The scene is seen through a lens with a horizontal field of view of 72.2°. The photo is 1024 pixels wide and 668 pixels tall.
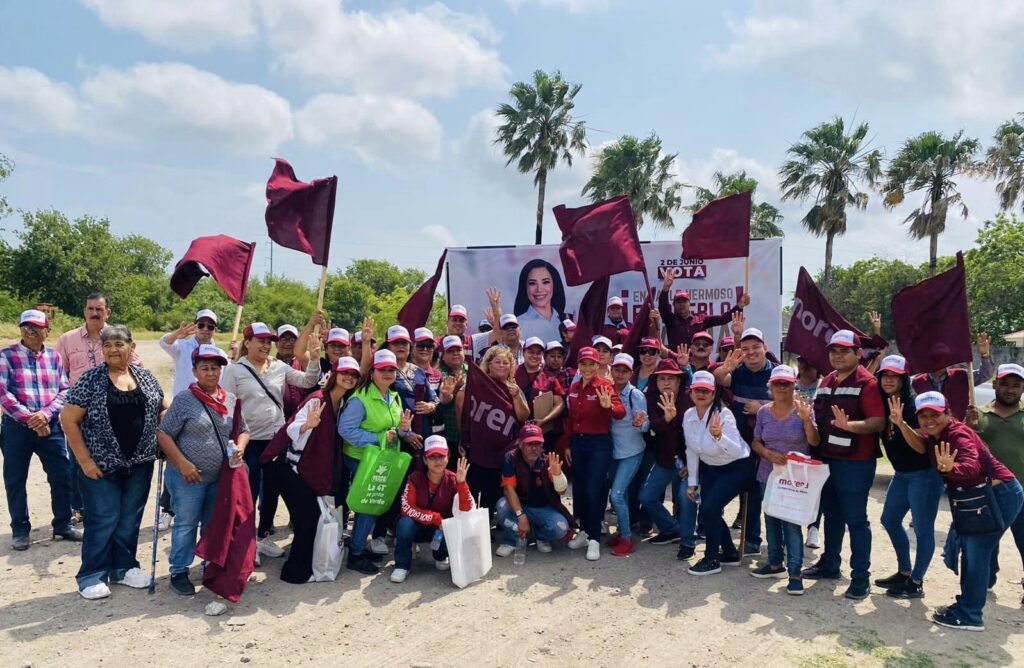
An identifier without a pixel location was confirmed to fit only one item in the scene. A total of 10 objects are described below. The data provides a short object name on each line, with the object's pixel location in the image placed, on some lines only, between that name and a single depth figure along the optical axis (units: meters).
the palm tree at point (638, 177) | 30.75
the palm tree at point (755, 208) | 32.25
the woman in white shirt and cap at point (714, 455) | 6.16
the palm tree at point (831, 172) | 31.70
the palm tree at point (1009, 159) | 29.03
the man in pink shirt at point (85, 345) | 7.00
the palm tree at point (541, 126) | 30.47
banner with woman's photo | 11.39
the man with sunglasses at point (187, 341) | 7.10
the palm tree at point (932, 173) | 29.78
